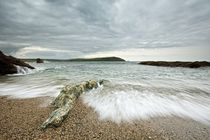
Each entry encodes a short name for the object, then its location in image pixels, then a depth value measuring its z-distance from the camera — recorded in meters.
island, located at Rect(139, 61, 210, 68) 20.65
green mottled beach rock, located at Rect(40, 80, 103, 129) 2.29
